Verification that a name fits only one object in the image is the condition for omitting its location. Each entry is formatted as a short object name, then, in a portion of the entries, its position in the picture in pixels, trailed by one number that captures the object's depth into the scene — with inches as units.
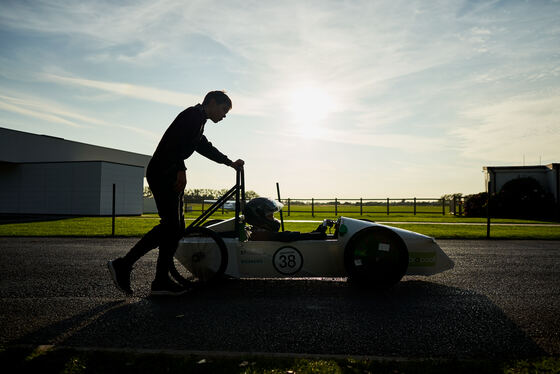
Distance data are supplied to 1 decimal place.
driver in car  177.0
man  154.3
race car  169.2
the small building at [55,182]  1129.4
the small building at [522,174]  1109.7
